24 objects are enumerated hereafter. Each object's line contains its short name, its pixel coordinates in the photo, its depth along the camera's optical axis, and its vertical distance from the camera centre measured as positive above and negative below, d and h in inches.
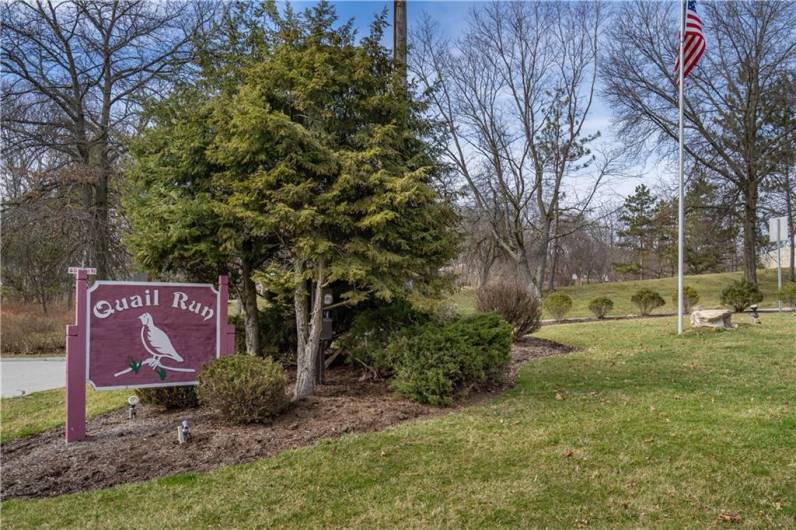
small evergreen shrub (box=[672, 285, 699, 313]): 621.6 -31.1
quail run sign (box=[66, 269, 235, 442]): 171.5 -22.2
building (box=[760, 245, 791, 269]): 1669.0 +44.7
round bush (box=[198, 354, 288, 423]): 171.2 -38.6
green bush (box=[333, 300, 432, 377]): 229.5 -23.6
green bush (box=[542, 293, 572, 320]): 588.7 -35.1
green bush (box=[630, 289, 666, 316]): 631.2 -33.9
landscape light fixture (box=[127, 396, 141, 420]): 200.2 -52.6
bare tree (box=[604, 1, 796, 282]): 804.0 +306.8
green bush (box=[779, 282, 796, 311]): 645.9 -27.4
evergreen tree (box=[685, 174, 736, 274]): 875.4 +111.6
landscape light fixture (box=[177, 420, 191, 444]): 160.2 -50.1
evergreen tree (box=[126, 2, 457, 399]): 189.3 +40.1
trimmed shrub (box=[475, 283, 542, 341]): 375.9 -23.5
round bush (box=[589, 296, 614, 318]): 606.5 -38.6
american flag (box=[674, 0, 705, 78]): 381.1 +180.2
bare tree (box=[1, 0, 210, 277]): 496.7 +205.7
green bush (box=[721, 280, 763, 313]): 613.3 -27.1
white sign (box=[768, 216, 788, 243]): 642.8 +59.2
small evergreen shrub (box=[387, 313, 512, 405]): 197.0 -33.6
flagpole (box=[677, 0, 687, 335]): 383.9 +34.8
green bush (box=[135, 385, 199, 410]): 206.1 -49.9
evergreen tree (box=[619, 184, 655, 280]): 1609.3 +177.5
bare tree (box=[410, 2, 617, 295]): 901.2 +269.8
